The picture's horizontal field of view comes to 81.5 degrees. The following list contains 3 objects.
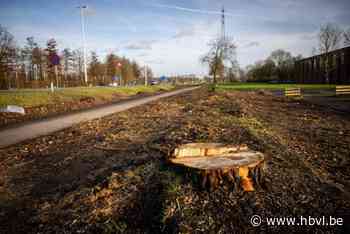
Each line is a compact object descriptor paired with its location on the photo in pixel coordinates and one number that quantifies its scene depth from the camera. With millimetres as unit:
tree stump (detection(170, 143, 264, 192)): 2953
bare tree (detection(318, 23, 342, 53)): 59375
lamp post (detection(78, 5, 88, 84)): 34206
